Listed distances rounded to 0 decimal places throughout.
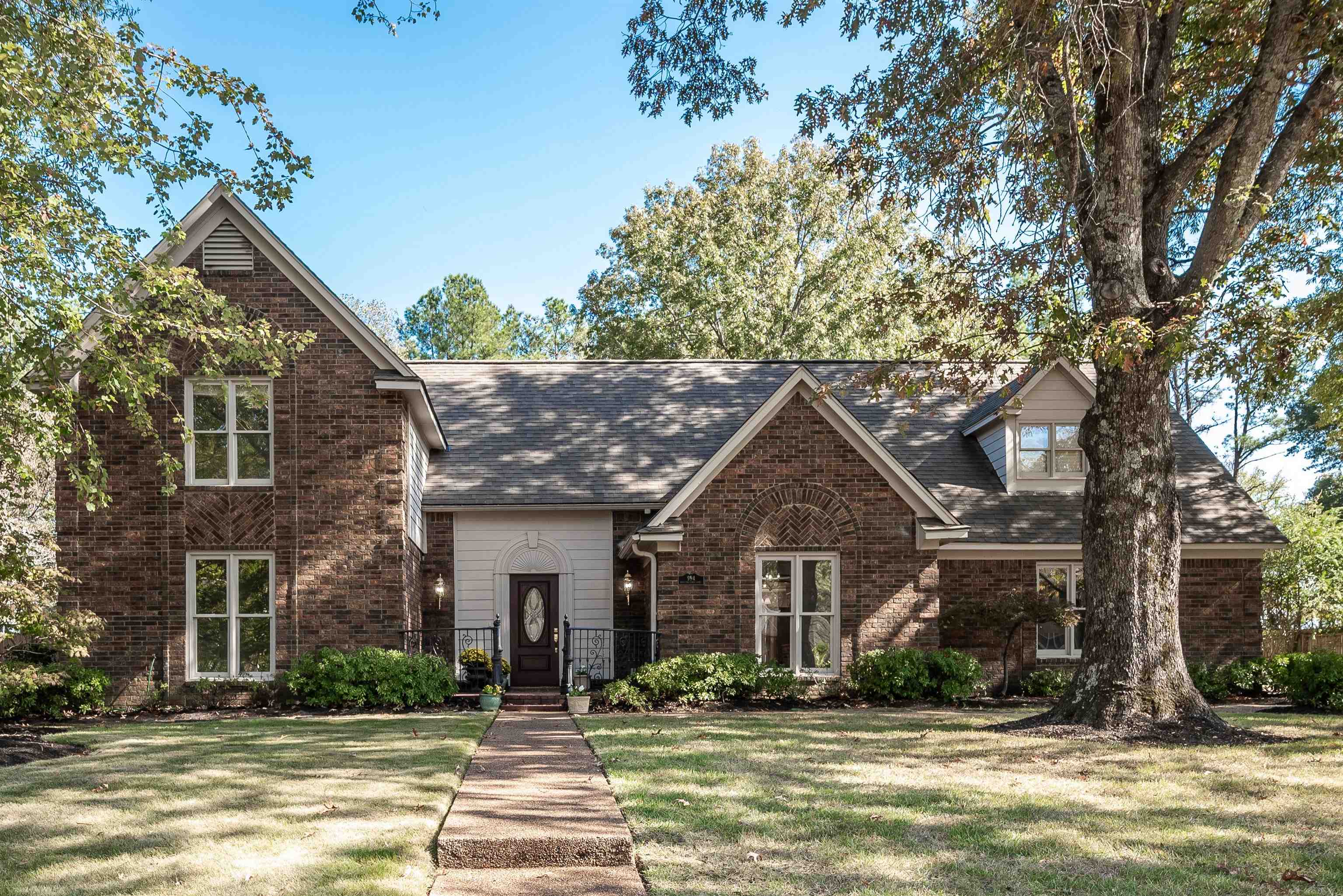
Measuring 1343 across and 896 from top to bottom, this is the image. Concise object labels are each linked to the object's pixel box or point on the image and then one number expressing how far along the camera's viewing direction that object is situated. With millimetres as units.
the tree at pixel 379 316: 56281
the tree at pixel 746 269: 38250
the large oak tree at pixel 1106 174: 12609
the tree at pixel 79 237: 11859
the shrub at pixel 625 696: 17328
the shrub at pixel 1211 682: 19406
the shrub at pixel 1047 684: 19703
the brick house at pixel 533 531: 18297
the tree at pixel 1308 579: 25625
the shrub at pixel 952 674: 18172
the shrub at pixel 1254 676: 19844
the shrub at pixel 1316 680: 17438
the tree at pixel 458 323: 51469
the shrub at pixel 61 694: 16516
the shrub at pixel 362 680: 17109
